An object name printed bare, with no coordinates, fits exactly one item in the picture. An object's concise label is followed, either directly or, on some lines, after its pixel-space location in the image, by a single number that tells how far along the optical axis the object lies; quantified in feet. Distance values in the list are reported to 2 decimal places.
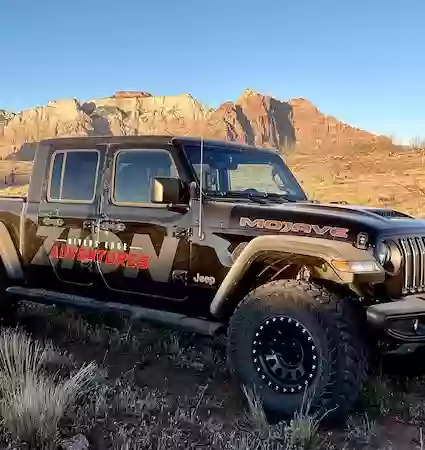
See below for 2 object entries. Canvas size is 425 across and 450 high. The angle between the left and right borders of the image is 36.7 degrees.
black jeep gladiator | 13.15
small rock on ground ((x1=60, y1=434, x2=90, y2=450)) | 10.98
